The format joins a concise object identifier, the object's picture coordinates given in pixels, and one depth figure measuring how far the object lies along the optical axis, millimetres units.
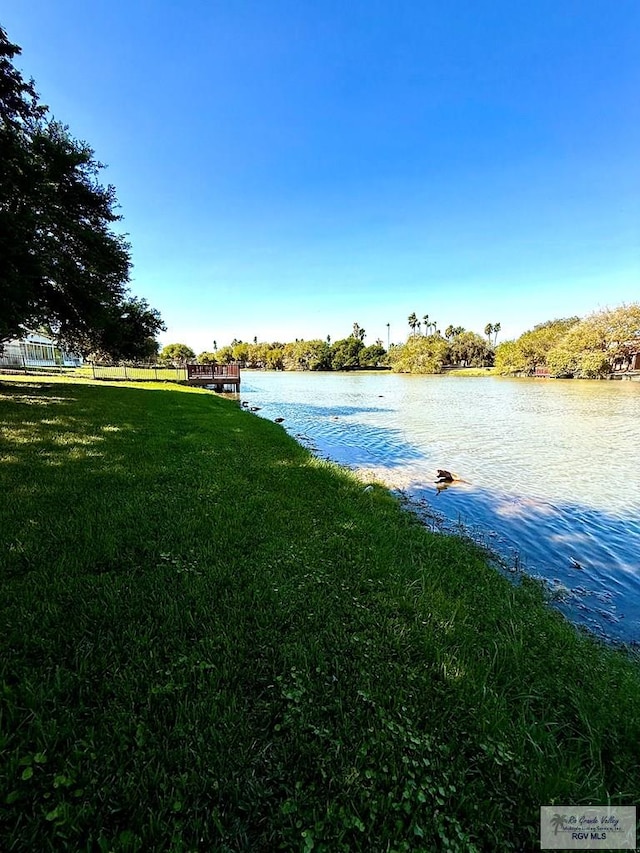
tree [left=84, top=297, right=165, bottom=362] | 21447
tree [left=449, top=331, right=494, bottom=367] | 98625
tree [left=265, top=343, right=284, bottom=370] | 117331
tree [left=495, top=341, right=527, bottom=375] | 67000
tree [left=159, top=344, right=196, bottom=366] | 102750
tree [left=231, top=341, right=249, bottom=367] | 137125
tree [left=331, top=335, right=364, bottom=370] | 104250
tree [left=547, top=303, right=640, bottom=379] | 49219
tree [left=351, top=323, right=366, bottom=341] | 130250
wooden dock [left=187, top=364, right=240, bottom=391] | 31953
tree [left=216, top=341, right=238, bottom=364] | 138788
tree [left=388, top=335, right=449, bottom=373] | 78688
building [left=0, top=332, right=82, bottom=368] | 34844
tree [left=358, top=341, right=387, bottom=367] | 107188
